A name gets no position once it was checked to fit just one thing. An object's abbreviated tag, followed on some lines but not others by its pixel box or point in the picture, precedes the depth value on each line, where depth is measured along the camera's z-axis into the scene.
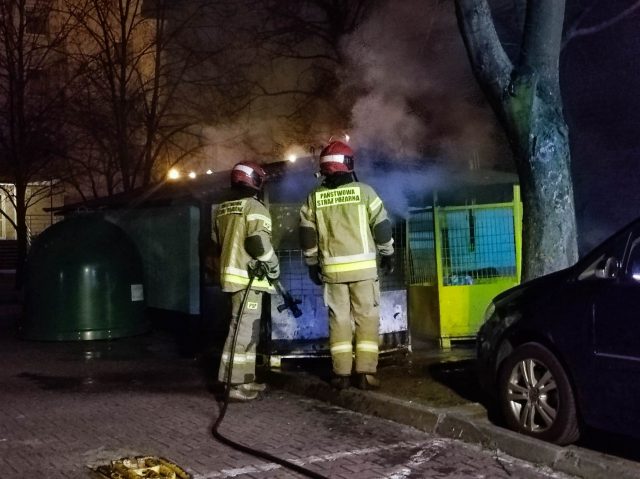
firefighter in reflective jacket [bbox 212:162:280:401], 6.47
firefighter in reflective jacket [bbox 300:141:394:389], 6.26
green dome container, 10.09
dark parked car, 4.25
